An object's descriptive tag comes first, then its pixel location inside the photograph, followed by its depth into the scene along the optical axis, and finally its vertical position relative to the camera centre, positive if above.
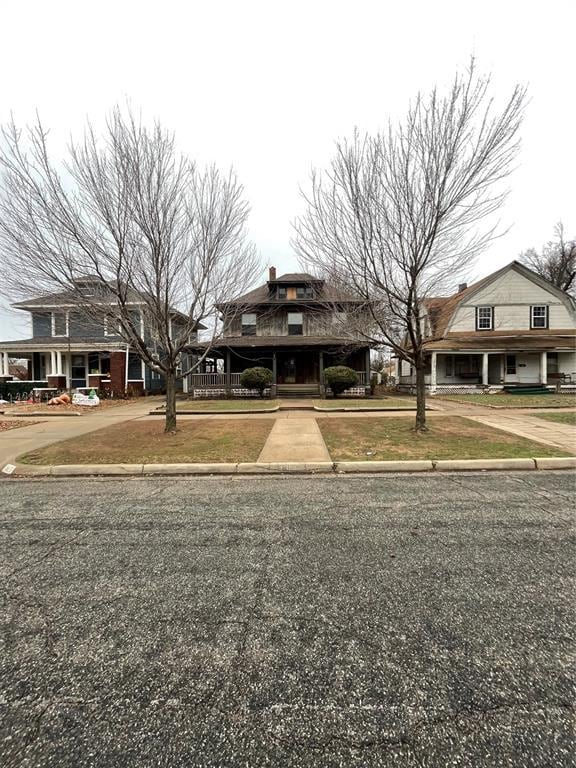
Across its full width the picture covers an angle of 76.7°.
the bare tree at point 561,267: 37.22 +11.15
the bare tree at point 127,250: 7.84 +2.88
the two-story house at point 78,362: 22.70 +0.81
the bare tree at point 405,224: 8.00 +3.51
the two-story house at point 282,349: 21.38 +1.43
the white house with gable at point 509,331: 23.62 +2.72
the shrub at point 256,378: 19.75 -0.26
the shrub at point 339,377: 19.55 -0.27
